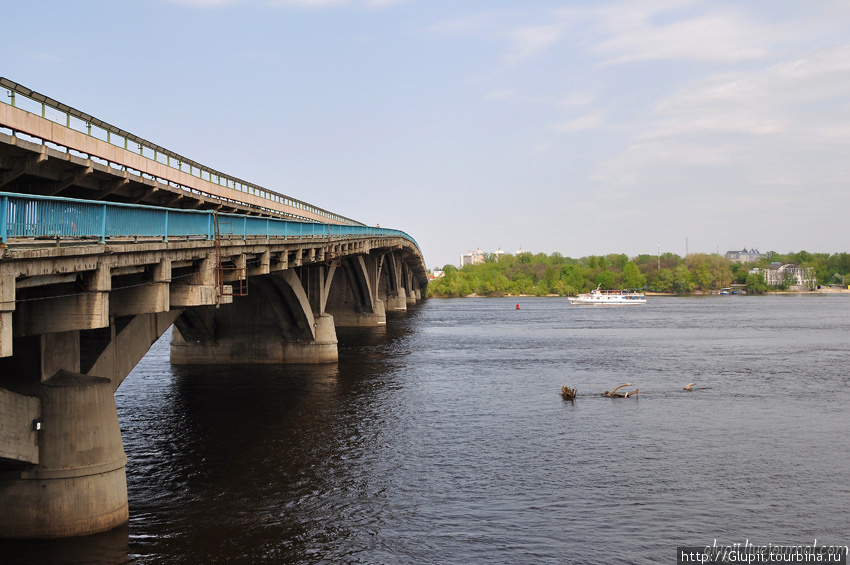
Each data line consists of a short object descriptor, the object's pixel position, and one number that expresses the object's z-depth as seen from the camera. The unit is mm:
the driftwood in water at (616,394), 36469
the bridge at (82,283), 14578
